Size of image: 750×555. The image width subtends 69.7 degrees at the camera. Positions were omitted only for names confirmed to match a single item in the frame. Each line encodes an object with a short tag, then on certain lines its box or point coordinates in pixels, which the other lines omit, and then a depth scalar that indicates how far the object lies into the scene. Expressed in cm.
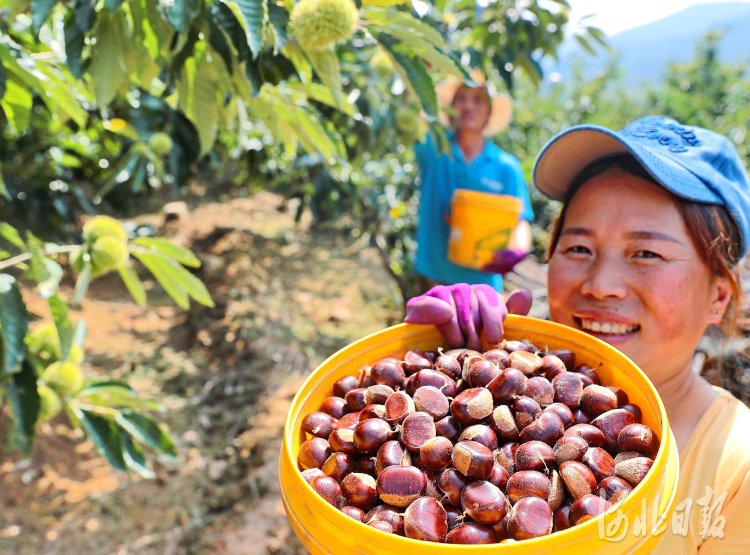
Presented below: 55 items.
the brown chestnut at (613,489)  57
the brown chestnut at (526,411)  69
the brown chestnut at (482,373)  73
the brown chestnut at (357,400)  75
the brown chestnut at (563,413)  70
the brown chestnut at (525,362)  76
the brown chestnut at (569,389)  72
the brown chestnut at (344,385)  80
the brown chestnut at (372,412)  71
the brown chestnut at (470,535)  57
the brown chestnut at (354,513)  59
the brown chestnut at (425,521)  57
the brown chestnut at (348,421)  71
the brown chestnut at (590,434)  67
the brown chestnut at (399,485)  61
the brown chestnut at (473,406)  69
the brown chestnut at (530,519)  56
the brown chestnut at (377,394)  74
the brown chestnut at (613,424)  67
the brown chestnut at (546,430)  67
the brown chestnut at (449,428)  70
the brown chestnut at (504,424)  70
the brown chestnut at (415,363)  79
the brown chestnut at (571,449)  65
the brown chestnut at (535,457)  64
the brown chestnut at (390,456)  65
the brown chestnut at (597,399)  70
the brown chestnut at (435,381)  74
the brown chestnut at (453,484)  62
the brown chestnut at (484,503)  59
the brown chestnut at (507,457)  68
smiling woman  84
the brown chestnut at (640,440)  63
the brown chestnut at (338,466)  66
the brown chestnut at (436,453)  65
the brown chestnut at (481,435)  67
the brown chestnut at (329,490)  61
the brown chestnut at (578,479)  60
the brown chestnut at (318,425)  71
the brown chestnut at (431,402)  71
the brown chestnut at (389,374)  76
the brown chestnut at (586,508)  55
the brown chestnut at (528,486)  61
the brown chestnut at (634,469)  59
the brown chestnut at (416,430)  67
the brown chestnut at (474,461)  62
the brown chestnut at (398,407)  71
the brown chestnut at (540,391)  72
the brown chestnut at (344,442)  69
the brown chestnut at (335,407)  76
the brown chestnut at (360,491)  63
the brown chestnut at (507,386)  71
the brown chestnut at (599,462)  62
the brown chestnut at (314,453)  68
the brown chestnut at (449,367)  77
